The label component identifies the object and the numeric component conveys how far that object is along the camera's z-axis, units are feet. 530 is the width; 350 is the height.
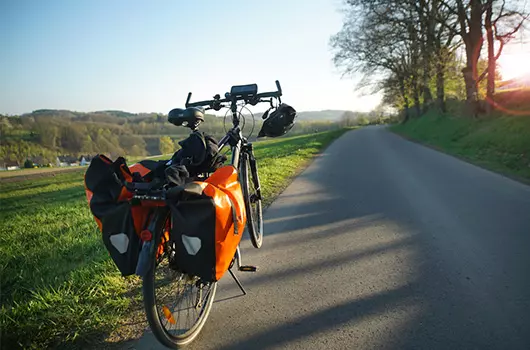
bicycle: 5.62
